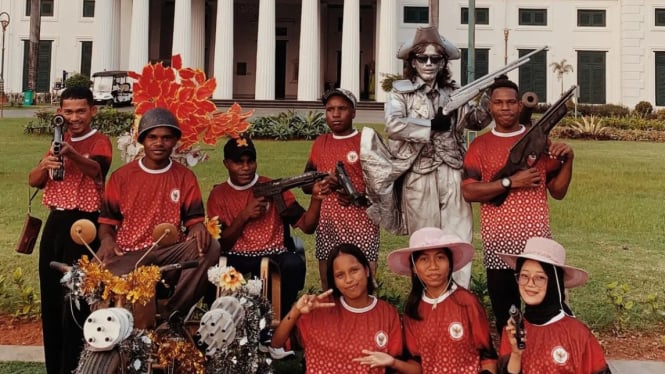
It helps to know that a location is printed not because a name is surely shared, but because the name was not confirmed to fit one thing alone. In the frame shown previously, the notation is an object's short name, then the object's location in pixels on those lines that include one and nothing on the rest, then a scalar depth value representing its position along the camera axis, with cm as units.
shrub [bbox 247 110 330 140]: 2111
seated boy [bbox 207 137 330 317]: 447
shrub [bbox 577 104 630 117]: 3522
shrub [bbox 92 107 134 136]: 2147
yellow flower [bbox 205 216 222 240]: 416
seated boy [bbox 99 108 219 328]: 364
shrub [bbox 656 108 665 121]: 3056
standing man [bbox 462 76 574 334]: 378
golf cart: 3378
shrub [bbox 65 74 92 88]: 3351
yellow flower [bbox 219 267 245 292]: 353
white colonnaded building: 4303
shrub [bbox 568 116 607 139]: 2395
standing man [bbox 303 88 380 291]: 442
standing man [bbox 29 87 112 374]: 406
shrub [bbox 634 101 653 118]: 3756
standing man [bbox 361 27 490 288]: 428
